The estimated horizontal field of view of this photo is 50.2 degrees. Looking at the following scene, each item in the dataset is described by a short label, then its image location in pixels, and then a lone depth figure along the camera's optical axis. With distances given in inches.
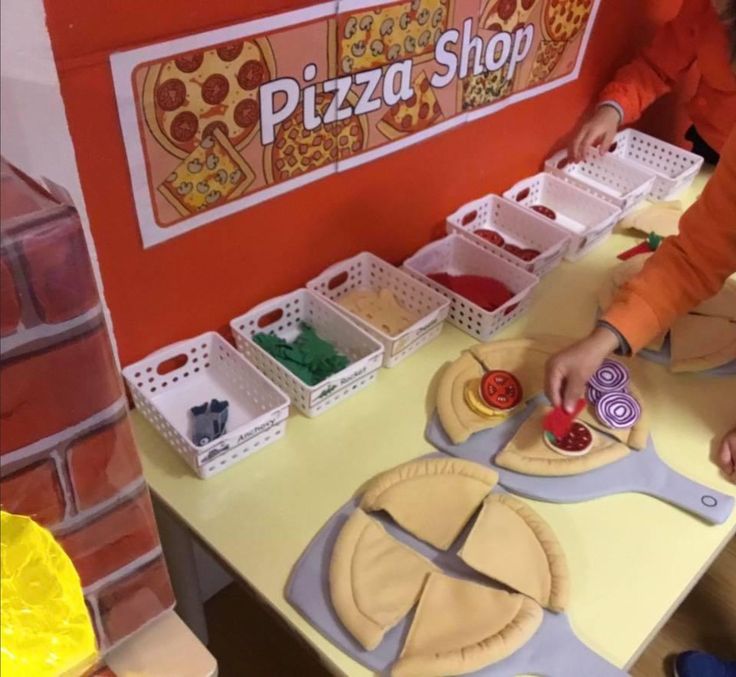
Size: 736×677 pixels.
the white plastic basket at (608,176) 46.6
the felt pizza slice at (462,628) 24.0
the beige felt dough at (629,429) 31.9
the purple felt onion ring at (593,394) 33.2
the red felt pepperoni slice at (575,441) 31.2
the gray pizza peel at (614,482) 29.8
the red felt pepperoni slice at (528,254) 42.6
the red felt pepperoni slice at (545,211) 46.5
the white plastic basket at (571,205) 43.7
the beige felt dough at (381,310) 37.8
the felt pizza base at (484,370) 32.4
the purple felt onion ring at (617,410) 32.4
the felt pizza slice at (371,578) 25.3
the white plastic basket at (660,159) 48.5
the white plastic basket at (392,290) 35.5
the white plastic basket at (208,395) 30.5
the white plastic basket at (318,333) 33.0
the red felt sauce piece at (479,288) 39.6
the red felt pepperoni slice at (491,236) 44.0
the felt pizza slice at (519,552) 26.5
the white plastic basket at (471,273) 37.2
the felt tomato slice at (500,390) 32.8
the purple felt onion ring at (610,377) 33.7
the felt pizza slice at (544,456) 30.5
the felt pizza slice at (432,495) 28.3
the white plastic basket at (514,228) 41.1
